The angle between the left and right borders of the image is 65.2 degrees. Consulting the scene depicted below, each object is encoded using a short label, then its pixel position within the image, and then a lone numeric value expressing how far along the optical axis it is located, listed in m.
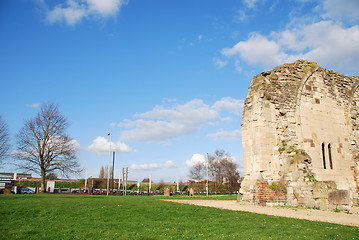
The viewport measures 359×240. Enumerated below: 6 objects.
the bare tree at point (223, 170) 59.05
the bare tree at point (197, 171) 72.00
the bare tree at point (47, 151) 36.12
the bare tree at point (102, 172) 84.67
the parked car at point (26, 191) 37.58
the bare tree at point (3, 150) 31.79
